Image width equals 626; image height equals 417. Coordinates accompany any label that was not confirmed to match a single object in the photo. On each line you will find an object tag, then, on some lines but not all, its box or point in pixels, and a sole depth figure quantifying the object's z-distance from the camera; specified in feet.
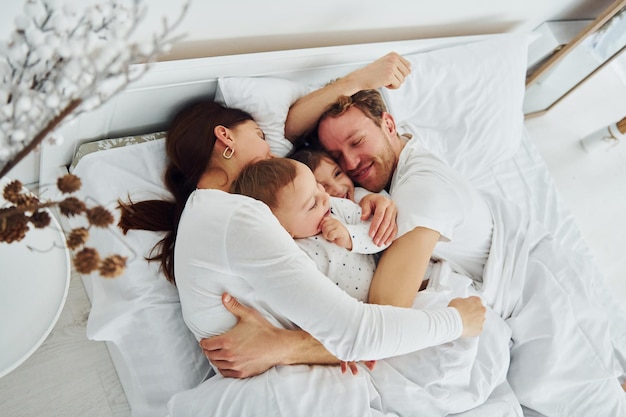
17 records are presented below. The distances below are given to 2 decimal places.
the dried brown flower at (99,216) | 2.15
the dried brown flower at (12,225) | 2.31
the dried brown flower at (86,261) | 2.04
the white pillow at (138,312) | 4.12
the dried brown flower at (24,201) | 2.48
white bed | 4.15
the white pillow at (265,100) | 4.69
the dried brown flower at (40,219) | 2.29
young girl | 4.75
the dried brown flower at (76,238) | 2.16
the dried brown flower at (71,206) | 2.19
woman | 3.36
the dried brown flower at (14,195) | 2.46
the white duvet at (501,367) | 3.67
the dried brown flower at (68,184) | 2.23
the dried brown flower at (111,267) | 2.05
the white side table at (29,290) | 3.09
